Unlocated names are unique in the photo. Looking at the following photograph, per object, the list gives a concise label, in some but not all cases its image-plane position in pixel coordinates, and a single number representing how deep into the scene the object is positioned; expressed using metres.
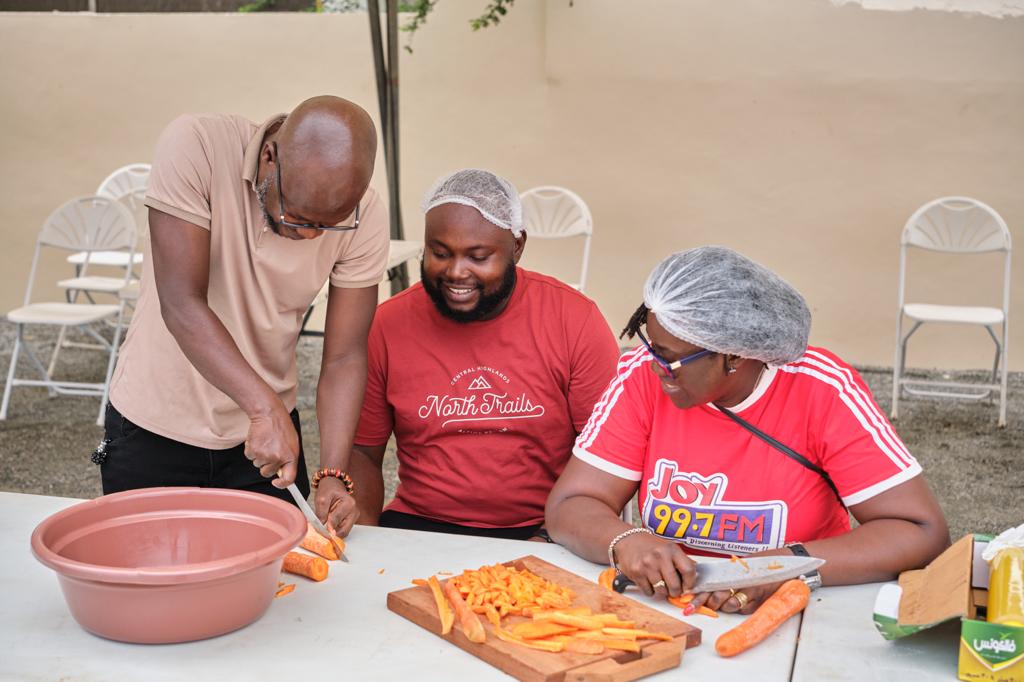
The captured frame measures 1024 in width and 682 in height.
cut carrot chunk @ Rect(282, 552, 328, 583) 2.03
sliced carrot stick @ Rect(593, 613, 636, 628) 1.75
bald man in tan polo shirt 2.16
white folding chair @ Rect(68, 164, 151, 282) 6.83
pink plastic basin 1.64
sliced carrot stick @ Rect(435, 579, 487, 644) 1.71
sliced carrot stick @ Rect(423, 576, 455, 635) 1.76
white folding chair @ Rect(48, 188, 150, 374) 6.29
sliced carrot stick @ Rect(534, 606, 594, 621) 1.76
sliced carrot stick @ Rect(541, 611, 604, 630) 1.73
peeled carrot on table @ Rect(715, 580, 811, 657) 1.74
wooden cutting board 1.61
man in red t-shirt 2.78
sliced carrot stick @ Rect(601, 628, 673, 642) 1.71
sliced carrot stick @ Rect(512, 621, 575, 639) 1.71
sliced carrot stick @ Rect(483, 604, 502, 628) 1.76
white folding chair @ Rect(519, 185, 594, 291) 6.54
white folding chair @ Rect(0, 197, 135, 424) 6.01
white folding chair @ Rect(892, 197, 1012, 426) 6.10
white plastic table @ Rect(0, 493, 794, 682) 1.67
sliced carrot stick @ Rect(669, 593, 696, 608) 1.94
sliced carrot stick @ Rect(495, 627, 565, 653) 1.67
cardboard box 1.59
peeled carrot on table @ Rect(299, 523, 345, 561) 2.15
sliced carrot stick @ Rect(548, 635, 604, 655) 1.66
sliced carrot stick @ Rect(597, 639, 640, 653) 1.67
